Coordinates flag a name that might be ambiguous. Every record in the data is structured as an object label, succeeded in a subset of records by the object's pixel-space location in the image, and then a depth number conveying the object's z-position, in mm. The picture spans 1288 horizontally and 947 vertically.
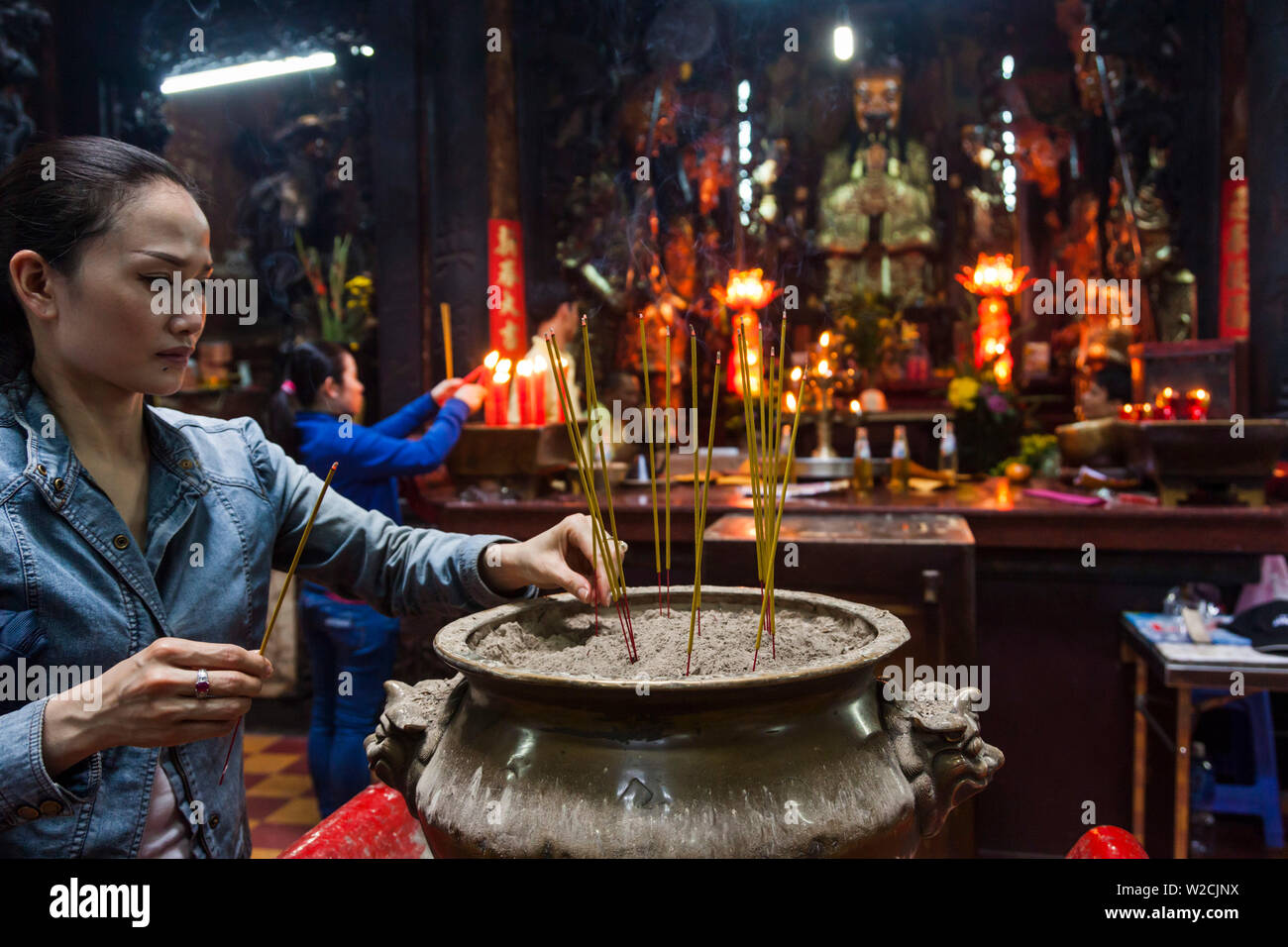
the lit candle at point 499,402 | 3658
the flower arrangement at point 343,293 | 4352
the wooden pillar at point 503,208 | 4227
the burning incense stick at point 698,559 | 984
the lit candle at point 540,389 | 3666
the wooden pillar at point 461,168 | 4043
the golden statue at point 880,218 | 7734
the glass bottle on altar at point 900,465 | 3535
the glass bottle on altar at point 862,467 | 3549
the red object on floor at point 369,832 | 1231
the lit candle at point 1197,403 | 2990
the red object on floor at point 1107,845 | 1243
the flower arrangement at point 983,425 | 4086
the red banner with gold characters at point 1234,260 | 4273
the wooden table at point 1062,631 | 2773
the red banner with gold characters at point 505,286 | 4246
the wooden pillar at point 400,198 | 4047
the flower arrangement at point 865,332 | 4680
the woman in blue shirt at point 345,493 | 2627
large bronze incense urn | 835
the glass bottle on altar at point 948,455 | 3734
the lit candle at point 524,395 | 3596
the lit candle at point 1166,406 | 3134
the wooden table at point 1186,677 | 2244
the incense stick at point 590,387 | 973
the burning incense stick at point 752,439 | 917
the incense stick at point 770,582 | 1058
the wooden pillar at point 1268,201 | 3389
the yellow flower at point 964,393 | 4137
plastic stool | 2773
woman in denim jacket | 872
